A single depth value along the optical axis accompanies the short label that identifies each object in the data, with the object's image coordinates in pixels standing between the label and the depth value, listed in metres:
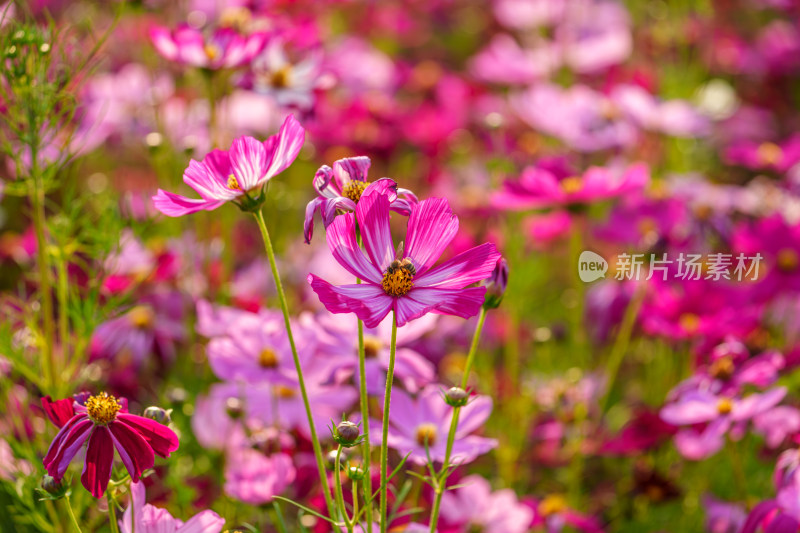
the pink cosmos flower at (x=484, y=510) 1.36
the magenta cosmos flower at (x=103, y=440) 1.19
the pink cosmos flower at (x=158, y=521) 1.21
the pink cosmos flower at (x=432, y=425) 1.28
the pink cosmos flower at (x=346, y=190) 1.19
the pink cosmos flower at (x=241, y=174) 1.20
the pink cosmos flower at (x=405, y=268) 1.18
